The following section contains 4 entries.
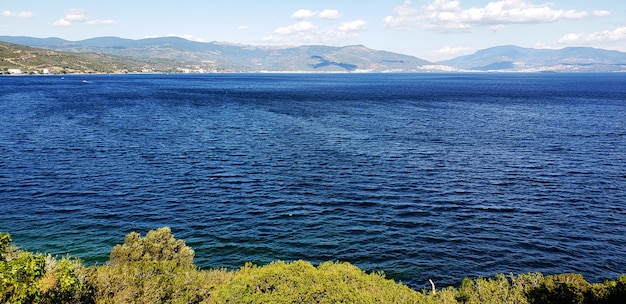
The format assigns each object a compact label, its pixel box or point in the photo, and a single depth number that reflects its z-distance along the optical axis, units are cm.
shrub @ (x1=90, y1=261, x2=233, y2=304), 2188
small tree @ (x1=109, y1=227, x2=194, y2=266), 3058
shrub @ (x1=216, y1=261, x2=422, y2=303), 1977
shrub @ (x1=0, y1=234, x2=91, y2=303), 1548
